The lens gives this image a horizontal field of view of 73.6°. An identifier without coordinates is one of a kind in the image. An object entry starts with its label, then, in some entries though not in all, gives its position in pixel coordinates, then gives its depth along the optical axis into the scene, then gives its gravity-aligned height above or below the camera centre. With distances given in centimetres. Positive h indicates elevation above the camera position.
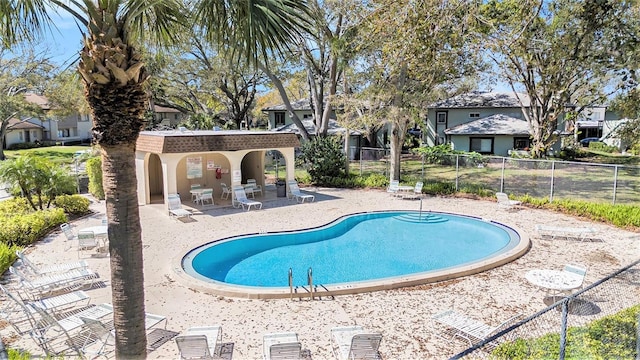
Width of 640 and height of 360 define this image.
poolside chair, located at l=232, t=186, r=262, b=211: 1892 -257
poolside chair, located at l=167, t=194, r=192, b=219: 1664 -263
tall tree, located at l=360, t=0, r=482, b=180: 947 +278
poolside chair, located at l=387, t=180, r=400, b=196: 2191 -230
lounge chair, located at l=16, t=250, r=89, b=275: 1008 -306
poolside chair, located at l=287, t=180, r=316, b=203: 2058 -250
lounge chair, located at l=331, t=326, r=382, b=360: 675 -329
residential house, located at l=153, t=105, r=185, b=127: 6506 +428
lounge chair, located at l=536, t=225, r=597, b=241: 1419 -299
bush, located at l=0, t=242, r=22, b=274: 1078 -298
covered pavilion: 1770 -79
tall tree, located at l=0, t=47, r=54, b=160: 3755 +560
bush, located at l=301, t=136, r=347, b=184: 2478 -95
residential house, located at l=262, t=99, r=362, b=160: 3862 +255
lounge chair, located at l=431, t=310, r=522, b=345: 765 -336
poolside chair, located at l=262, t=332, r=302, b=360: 655 -320
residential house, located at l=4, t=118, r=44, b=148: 5031 +112
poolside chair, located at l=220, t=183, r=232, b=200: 2081 -238
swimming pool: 1138 -355
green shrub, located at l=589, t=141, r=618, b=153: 4042 -33
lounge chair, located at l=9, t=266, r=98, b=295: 940 -317
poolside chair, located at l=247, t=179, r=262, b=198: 2136 -223
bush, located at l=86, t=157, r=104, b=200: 2017 -160
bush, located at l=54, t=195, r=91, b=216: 1716 -251
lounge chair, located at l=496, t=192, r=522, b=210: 1872 -258
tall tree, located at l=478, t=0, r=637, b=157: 1336 +412
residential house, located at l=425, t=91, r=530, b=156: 3544 +175
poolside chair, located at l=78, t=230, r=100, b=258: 1241 -283
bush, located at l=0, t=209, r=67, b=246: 1302 -275
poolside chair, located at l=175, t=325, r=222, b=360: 664 -320
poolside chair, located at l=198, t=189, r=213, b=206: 1912 -236
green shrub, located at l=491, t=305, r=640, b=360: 611 -297
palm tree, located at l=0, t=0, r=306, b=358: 520 +89
